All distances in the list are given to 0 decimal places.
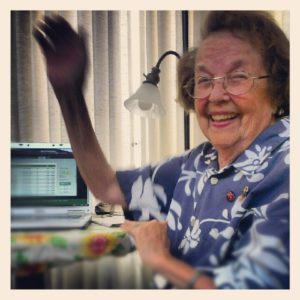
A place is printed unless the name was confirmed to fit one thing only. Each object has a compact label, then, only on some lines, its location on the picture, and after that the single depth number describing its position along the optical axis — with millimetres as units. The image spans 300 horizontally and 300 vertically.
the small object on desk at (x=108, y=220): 1334
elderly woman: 1206
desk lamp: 1331
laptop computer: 1316
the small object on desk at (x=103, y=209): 1349
